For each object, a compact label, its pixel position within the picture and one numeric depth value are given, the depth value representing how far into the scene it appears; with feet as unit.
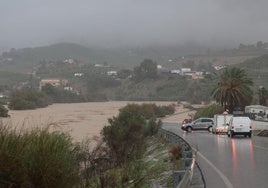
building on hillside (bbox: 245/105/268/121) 286.03
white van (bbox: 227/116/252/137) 136.26
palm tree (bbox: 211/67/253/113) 253.44
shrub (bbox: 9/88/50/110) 463.01
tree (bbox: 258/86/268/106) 335.40
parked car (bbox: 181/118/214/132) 196.85
